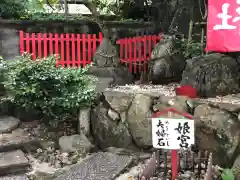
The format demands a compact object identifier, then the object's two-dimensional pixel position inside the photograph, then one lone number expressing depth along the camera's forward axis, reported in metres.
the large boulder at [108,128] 6.67
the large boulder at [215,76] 6.51
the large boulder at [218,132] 5.74
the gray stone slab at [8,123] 6.95
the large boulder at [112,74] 8.55
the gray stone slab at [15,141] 6.43
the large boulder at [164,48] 8.48
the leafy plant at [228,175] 5.24
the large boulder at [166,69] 8.40
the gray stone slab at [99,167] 5.58
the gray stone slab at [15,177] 5.73
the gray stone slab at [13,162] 5.84
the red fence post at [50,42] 9.71
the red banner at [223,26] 5.48
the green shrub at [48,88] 6.80
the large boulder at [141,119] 6.42
